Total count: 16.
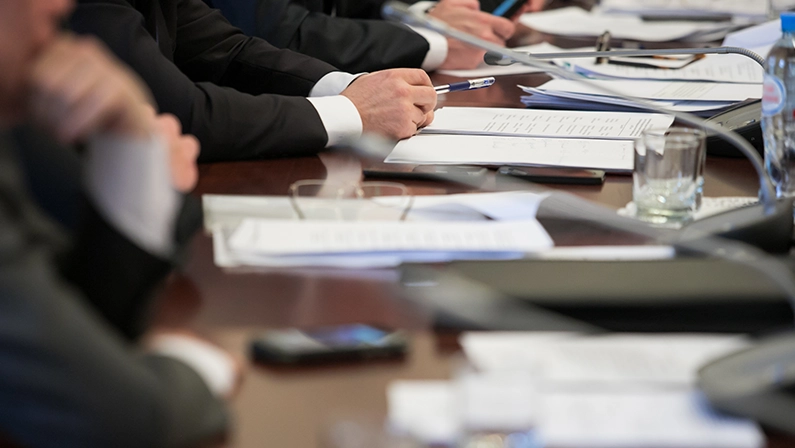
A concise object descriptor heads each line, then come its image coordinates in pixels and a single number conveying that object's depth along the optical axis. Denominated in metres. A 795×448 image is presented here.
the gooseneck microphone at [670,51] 3.12
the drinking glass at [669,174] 2.66
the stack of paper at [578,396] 2.16
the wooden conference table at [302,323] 2.24
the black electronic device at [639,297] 2.36
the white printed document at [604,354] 2.28
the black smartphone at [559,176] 2.79
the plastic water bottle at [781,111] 2.73
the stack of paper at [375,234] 2.51
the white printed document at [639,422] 2.20
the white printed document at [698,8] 4.95
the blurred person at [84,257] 2.15
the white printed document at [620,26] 4.46
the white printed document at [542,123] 3.04
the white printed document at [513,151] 2.86
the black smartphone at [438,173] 2.80
